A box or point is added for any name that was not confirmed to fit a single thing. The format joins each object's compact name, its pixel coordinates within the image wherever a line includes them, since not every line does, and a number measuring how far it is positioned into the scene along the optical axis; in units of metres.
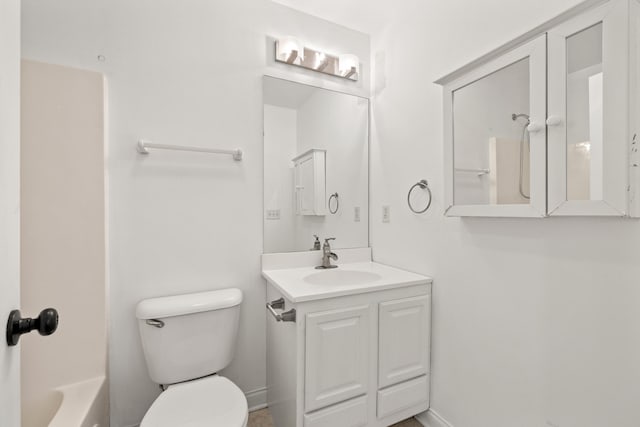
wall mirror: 1.80
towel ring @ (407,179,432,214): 1.57
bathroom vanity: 1.26
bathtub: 1.12
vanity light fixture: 1.78
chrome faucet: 1.86
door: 0.54
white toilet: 1.16
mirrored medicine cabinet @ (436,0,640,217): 0.83
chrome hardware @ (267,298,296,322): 1.26
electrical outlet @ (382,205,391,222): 1.89
